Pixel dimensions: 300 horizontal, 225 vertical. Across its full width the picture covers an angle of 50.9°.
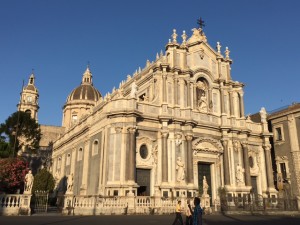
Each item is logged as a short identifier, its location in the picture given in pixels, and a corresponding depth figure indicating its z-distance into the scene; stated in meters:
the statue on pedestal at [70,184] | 22.81
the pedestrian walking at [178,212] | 13.07
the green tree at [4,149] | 36.72
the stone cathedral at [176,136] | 26.89
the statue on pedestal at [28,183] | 20.53
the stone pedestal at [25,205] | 19.76
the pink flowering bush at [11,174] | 26.86
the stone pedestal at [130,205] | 22.21
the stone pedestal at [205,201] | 23.81
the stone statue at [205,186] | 24.51
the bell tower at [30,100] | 60.00
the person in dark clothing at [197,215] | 9.97
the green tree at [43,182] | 35.12
